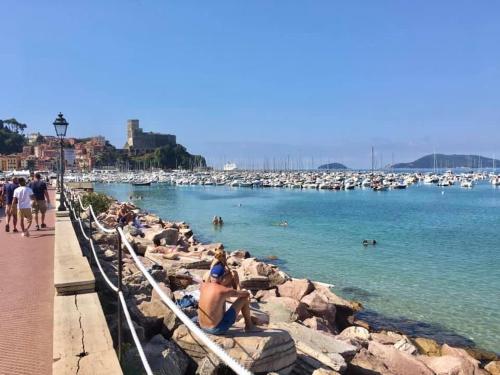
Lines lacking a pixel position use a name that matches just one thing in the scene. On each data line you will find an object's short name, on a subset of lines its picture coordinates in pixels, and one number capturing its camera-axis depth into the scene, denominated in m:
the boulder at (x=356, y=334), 9.83
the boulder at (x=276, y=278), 12.89
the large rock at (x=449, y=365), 8.71
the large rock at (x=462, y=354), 9.13
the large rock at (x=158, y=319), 6.34
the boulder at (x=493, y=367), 9.39
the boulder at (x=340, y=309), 11.71
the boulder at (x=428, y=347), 10.42
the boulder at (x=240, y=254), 19.42
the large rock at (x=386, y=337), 10.34
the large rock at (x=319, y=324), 9.75
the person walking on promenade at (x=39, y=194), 14.86
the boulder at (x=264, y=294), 11.29
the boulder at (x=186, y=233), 25.09
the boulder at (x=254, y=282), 12.46
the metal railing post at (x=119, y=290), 4.37
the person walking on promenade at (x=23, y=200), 13.77
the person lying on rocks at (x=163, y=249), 15.64
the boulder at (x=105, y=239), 13.19
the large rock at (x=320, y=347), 6.88
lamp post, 15.42
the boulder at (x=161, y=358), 4.77
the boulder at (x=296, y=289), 11.71
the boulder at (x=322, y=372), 6.04
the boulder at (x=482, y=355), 10.46
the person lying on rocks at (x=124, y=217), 18.77
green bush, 24.12
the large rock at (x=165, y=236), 18.69
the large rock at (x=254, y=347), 5.58
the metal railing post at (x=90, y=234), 8.65
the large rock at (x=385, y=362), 7.90
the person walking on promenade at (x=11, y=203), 14.06
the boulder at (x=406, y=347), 9.79
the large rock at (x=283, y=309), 9.46
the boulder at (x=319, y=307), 10.98
